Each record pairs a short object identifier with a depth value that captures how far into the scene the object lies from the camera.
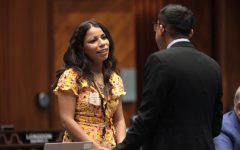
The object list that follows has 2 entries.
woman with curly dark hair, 7.20
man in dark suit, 5.91
